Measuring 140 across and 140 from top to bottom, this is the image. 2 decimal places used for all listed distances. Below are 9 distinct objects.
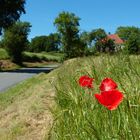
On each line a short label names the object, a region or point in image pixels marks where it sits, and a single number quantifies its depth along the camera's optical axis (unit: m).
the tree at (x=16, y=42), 28.09
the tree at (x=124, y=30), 70.34
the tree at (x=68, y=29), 30.21
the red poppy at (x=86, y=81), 1.82
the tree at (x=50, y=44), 62.03
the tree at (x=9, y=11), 20.49
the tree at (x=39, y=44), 61.11
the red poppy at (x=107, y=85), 1.45
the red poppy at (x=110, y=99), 1.19
